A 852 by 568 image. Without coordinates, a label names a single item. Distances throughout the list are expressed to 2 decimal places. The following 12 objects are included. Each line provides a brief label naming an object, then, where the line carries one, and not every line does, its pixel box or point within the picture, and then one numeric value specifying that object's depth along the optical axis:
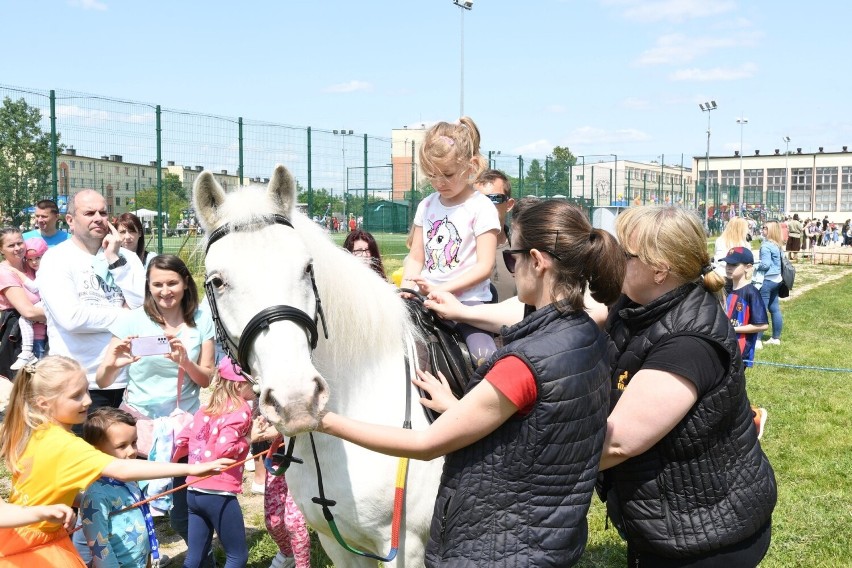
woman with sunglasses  1.92
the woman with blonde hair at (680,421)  2.14
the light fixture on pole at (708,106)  51.53
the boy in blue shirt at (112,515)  3.28
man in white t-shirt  4.36
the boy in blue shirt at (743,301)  8.36
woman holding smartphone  4.11
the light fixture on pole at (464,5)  24.58
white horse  2.26
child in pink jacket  3.61
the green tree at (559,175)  26.00
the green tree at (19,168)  10.91
